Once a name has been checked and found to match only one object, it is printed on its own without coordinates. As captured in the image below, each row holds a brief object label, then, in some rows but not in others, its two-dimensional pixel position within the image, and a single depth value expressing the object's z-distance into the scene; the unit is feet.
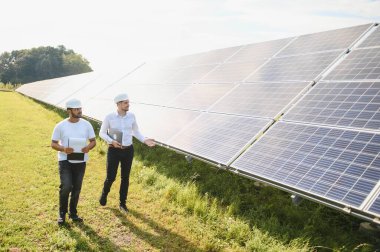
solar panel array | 18.20
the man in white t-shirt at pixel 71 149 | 20.48
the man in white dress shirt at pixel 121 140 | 22.82
